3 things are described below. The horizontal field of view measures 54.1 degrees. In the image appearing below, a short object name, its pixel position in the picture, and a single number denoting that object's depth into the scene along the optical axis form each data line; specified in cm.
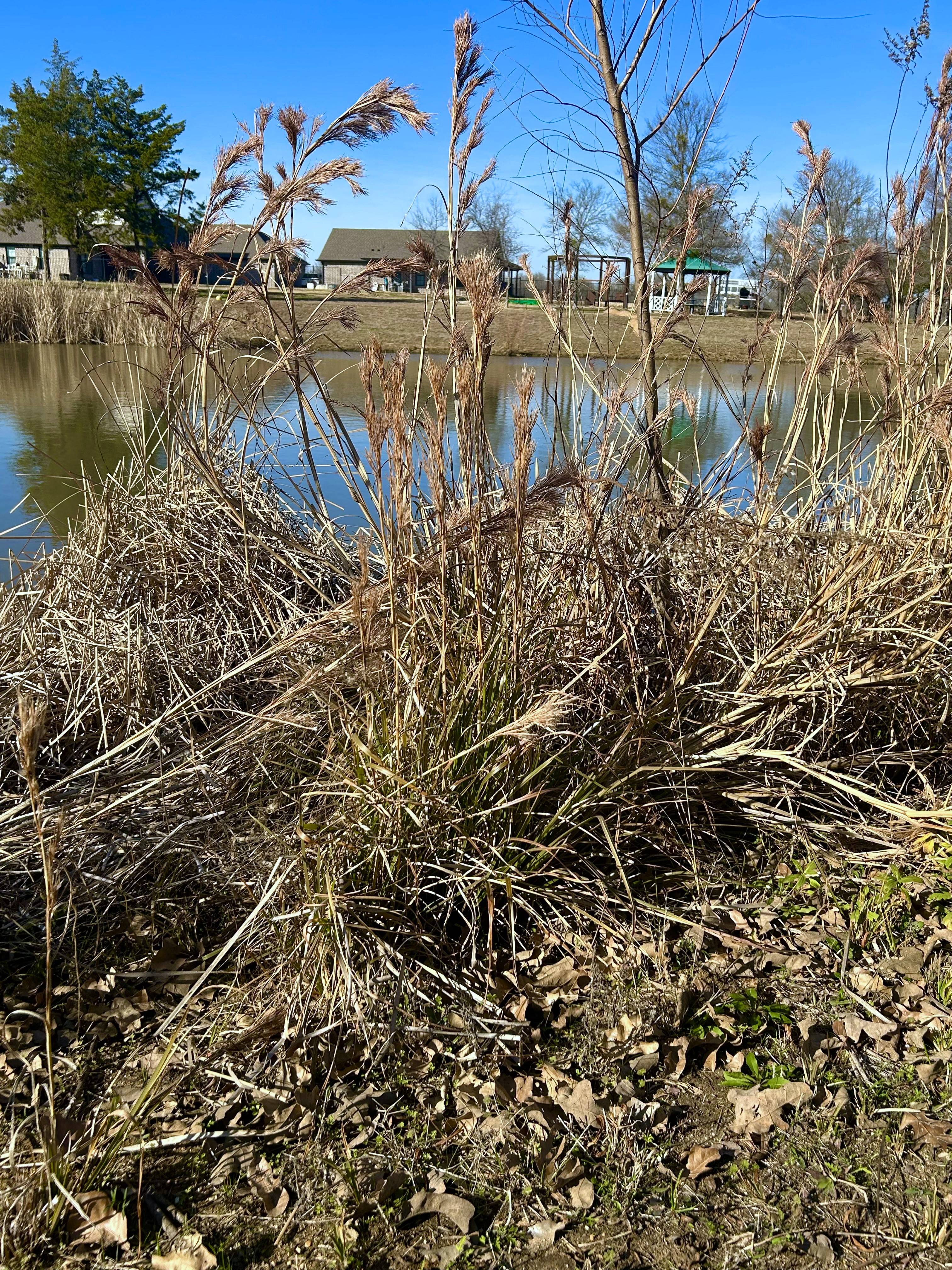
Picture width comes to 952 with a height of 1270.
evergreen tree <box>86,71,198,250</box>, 3234
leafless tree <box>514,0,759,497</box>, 300
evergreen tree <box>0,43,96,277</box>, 3225
